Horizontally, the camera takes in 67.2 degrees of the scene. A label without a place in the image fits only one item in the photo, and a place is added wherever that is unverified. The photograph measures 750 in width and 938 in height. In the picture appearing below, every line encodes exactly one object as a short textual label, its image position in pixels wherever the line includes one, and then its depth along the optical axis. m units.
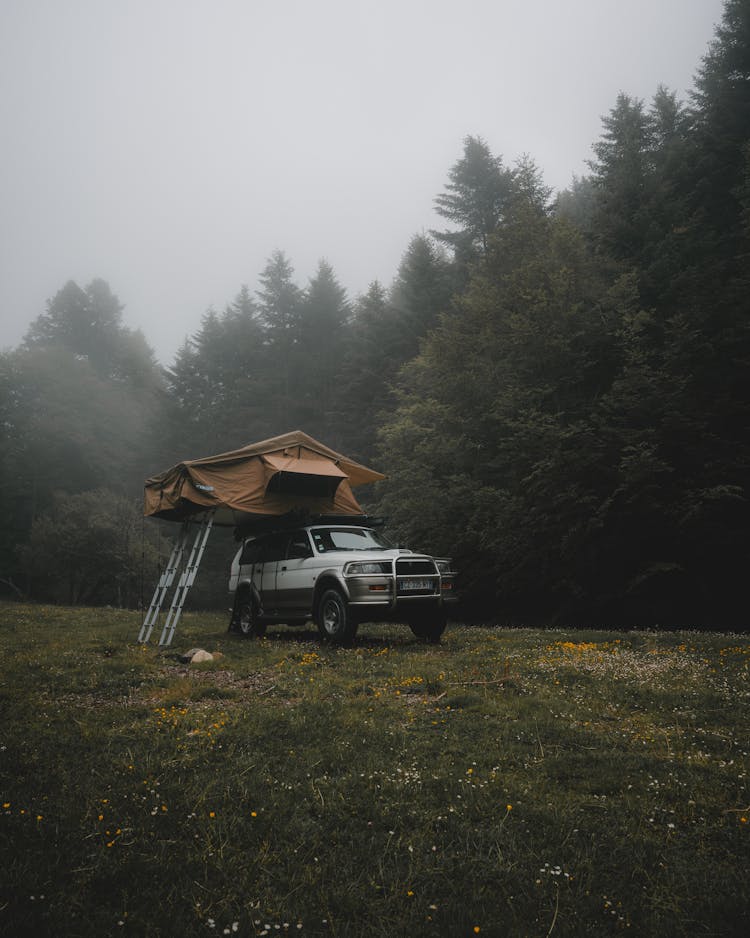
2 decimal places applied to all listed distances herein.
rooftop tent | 10.98
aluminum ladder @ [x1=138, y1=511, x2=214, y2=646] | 10.59
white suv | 9.62
